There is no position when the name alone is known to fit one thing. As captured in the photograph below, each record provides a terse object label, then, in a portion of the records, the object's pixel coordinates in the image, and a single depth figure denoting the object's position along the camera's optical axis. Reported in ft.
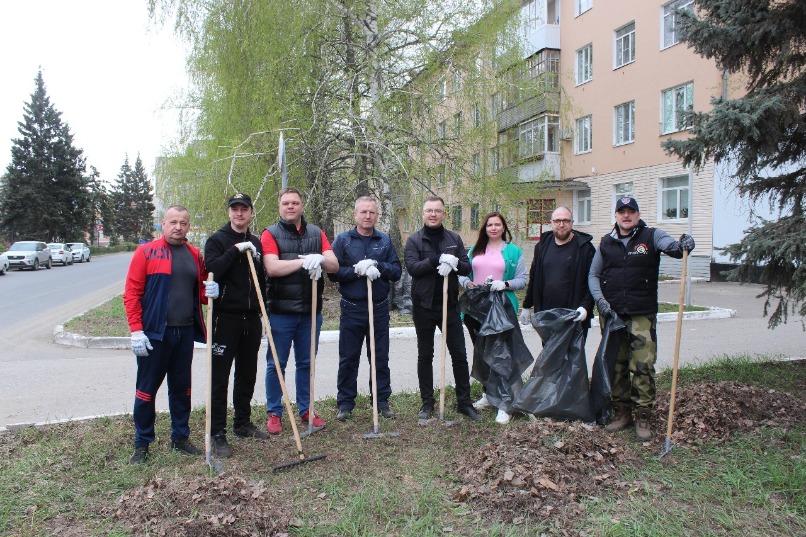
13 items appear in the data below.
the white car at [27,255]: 95.91
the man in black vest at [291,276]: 14.92
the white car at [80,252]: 131.03
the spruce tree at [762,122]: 15.29
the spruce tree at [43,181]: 149.89
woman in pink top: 17.13
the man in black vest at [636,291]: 14.60
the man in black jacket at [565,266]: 15.88
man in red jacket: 13.20
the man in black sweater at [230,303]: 14.01
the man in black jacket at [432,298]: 16.44
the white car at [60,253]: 114.01
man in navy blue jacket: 16.33
